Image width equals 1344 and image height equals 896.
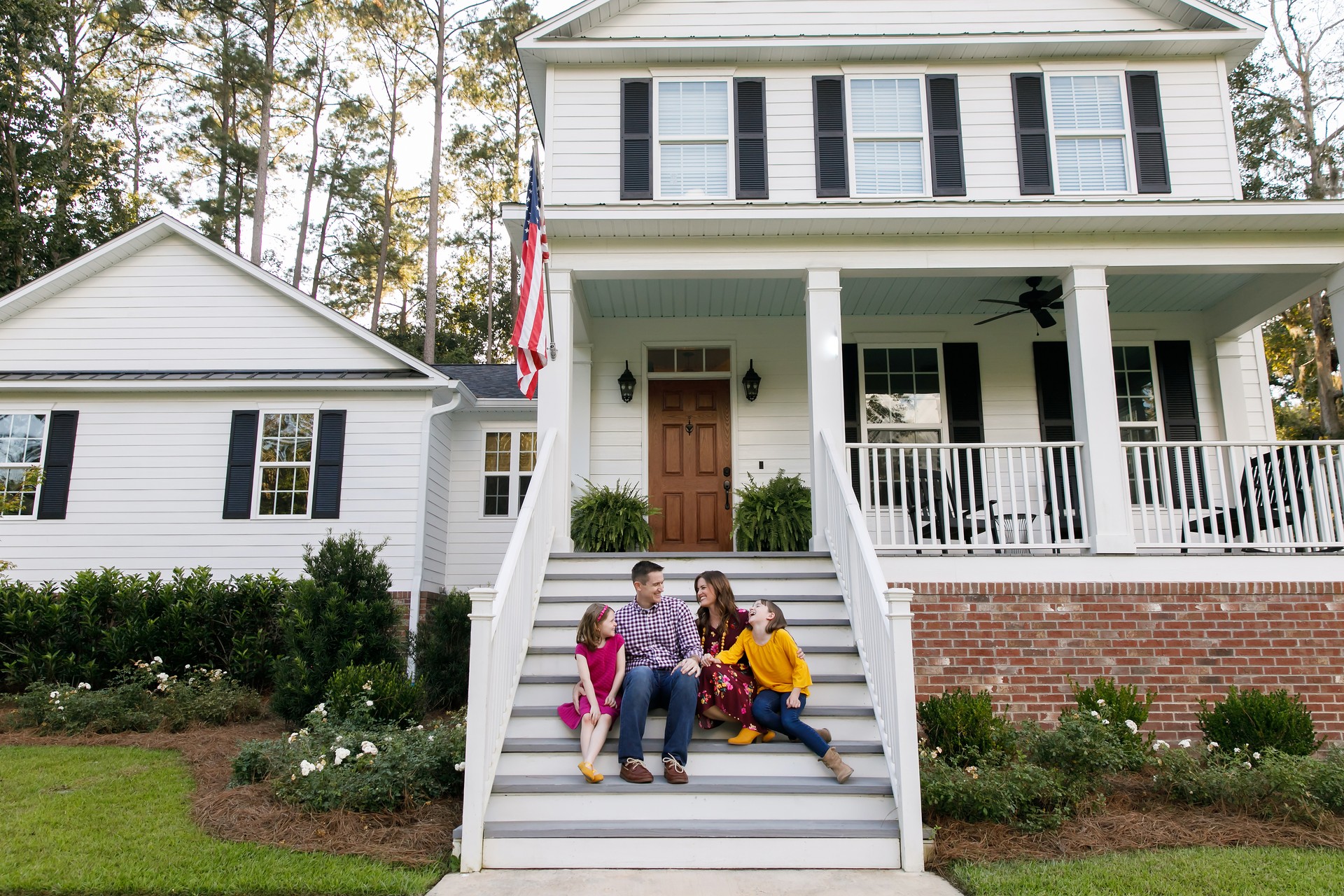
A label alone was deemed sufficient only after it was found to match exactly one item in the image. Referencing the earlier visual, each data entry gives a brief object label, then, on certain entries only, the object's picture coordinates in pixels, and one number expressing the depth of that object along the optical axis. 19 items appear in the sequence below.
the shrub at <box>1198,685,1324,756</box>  5.68
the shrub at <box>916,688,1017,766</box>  5.38
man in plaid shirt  4.86
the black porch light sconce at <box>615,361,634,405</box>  9.72
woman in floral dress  5.21
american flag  6.78
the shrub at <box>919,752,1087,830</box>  4.84
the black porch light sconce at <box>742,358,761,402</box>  9.74
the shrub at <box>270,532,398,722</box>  7.63
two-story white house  6.83
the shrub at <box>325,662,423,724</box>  6.63
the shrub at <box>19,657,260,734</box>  7.73
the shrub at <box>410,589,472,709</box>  8.45
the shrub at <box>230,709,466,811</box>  5.06
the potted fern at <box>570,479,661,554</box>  8.05
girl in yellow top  5.13
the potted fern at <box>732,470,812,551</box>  8.12
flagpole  7.58
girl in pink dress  5.07
